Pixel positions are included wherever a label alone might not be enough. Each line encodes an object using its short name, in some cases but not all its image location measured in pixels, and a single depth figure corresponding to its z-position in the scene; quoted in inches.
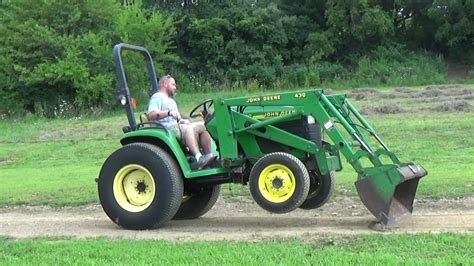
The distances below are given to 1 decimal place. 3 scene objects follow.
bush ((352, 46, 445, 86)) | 1518.2
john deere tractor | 296.0
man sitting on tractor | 326.6
